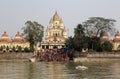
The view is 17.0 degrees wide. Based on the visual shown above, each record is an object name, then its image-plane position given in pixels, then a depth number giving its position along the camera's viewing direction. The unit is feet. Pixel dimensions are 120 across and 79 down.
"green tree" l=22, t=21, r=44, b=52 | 351.73
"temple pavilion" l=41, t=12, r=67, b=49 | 432.25
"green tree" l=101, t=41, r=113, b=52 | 333.42
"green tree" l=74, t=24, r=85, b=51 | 322.34
